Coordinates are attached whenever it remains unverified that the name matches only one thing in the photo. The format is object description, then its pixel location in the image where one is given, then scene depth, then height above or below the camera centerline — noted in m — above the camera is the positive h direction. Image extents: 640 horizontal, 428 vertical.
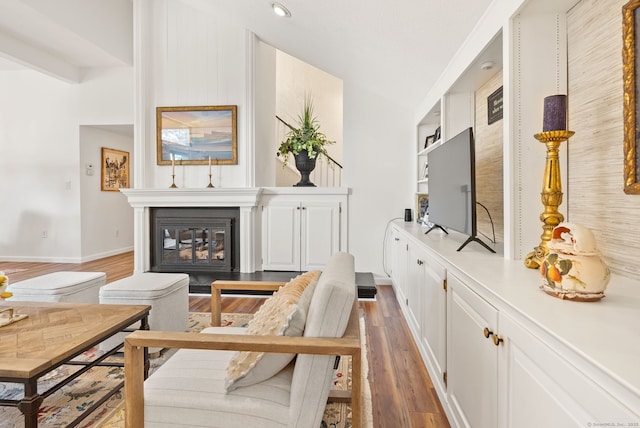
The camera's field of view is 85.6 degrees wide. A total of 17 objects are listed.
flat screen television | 1.79 +0.14
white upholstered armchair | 1.11 -0.59
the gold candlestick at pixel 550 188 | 1.30 +0.08
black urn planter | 4.38 +0.55
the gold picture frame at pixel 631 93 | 1.08 +0.37
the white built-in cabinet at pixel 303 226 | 4.18 -0.21
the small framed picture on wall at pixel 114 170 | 6.07 +0.72
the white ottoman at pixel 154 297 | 2.27 -0.60
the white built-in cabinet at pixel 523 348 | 0.65 -0.35
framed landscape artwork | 4.32 +0.92
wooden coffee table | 1.24 -0.57
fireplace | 4.24 -0.39
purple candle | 1.26 +0.35
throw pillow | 1.15 -0.44
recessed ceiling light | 3.06 +1.80
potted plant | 4.32 +0.78
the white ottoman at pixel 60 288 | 2.31 -0.55
